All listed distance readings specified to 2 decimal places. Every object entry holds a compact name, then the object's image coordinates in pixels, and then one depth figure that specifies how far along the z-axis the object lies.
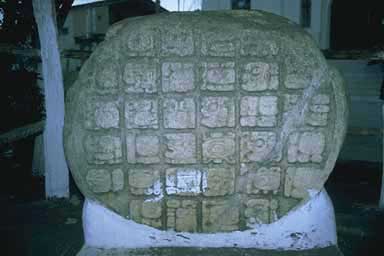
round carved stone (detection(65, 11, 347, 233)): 1.87
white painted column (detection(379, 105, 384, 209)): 3.41
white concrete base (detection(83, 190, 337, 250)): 1.95
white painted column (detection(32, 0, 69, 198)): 3.32
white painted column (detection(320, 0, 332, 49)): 9.37
